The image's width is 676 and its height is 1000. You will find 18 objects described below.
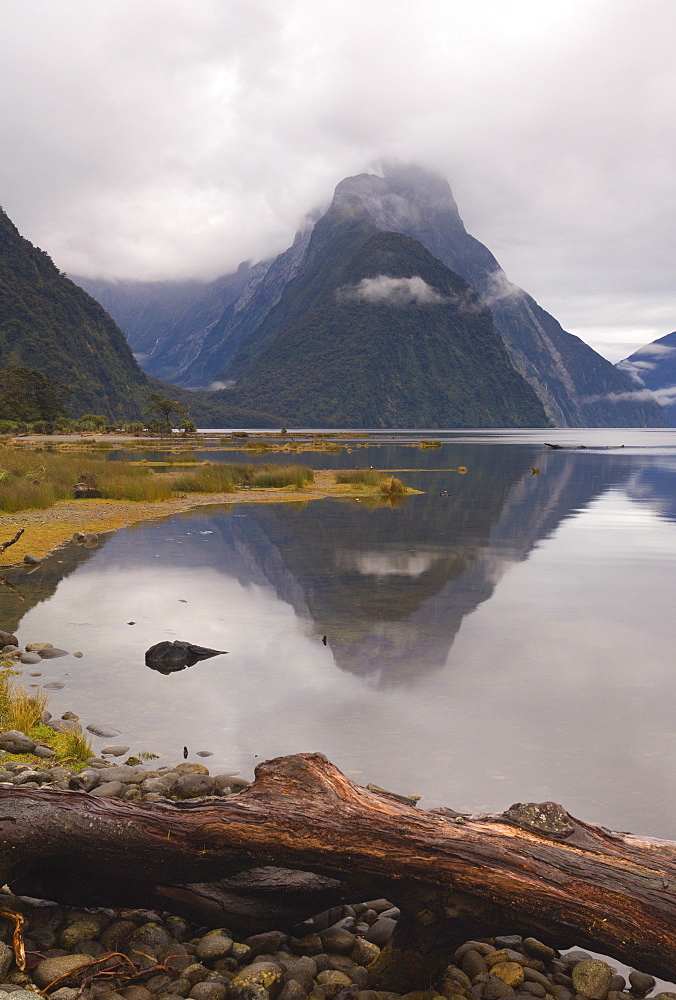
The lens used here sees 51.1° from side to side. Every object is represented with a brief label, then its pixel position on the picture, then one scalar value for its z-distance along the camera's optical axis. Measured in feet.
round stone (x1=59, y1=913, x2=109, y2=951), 14.47
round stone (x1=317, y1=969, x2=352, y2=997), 13.90
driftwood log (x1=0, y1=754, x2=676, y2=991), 13.17
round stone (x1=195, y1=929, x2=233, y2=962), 14.51
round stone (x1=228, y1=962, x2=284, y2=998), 13.43
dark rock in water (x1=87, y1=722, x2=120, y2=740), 27.07
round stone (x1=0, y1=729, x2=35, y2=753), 24.67
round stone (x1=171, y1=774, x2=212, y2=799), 21.63
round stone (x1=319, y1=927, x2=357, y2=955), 15.20
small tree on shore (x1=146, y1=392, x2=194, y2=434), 449.89
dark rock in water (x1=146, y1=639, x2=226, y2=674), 35.03
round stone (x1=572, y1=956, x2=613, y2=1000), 14.25
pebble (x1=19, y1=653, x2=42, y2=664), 35.50
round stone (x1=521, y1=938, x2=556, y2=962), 15.56
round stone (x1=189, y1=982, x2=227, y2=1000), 13.14
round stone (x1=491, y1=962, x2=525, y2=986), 14.37
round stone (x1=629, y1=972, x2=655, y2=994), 14.87
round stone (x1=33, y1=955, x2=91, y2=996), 13.21
